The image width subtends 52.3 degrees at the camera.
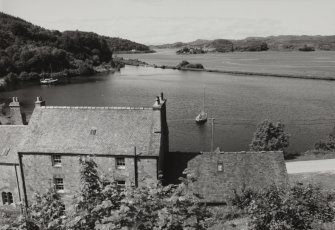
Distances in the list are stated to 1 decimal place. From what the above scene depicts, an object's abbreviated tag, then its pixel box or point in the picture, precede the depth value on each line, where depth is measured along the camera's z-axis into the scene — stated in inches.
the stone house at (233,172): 1226.0
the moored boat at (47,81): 5442.9
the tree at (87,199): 416.5
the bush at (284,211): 680.4
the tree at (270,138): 2037.4
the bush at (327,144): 2119.8
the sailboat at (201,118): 2941.4
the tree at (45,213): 429.2
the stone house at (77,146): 1290.6
